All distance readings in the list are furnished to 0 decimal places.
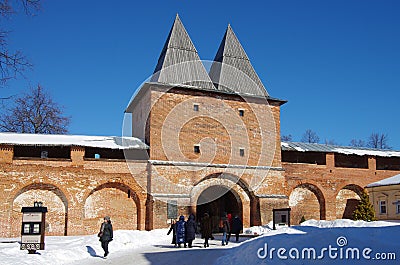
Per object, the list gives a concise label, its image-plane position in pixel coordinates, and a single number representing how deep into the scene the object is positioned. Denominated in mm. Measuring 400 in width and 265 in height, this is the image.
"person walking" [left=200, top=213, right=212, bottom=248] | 14455
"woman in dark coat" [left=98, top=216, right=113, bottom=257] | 12633
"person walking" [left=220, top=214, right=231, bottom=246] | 15125
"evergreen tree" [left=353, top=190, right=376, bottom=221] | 25234
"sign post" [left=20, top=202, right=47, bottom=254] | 12148
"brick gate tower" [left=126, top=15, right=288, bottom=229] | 22500
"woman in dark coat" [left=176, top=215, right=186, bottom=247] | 14578
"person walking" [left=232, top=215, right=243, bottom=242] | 16728
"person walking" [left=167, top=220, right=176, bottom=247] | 15377
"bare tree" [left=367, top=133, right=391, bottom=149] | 53753
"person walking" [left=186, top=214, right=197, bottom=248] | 14398
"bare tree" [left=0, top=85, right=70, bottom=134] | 31750
